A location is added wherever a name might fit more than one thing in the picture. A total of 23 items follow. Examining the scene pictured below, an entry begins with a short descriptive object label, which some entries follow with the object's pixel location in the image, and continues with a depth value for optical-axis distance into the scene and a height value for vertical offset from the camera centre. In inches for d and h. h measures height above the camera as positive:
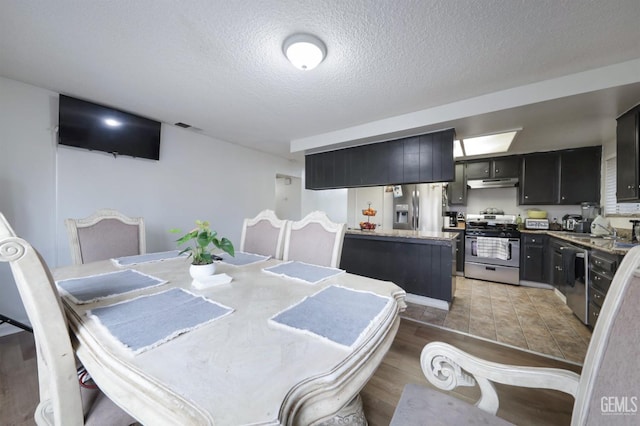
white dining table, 17.9 -15.0
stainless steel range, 143.2 -24.3
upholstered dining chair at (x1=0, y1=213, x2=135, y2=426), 24.2 -12.2
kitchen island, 105.8 -24.1
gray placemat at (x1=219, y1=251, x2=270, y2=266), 65.7 -14.5
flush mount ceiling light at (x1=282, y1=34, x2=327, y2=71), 59.5 +43.5
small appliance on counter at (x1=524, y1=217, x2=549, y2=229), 150.4 -5.3
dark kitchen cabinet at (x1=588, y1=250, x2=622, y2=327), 75.8 -21.5
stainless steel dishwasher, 92.0 -26.5
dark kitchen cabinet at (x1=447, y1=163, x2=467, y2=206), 175.0 +19.5
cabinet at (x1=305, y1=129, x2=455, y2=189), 108.3 +27.5
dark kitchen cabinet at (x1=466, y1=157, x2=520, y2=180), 159.5 +33.6
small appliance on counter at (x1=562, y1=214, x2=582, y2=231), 142.6 -3.3
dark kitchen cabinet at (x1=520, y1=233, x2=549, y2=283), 137.6 -26.5
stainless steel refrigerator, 149.4 +5.0
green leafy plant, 46.5 -6.7
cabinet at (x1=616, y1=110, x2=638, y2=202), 79.5 +21.5
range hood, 159.8 +23.0
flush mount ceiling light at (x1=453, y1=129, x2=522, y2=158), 115.4 +40.9
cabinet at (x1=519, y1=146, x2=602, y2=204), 139.6 +25.1
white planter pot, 46.0 -12.1
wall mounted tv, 91.0 +35.3
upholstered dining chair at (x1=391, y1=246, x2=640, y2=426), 20.5 -18.0
